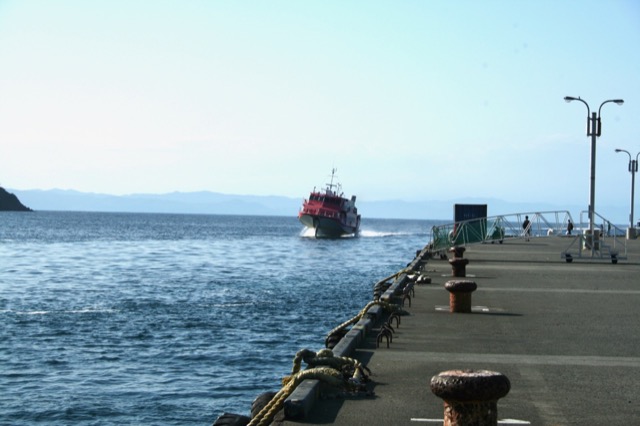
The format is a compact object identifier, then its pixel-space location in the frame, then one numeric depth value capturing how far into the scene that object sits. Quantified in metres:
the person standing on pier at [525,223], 57.44
